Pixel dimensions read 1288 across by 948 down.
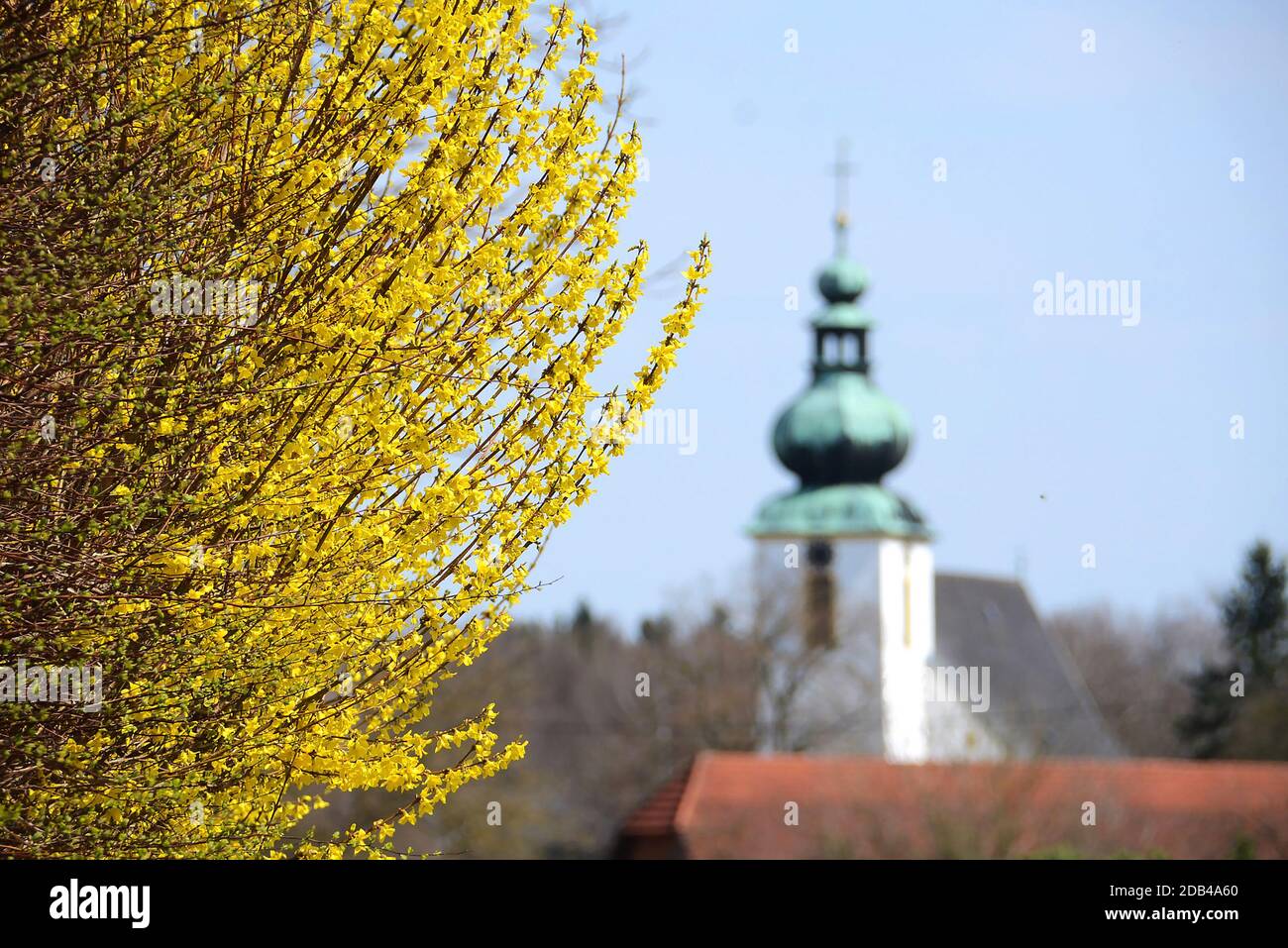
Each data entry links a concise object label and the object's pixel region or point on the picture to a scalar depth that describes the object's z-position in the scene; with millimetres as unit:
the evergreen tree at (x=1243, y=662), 63125
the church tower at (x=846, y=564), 62844
